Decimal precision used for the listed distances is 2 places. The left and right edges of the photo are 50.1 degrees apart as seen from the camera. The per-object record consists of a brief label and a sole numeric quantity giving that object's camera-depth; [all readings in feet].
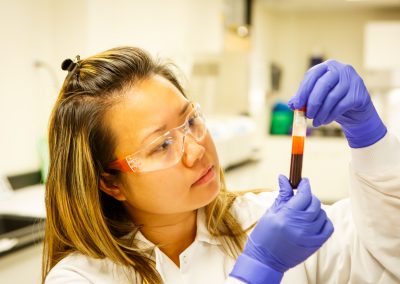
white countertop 7.86
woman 3.80
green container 17.49
